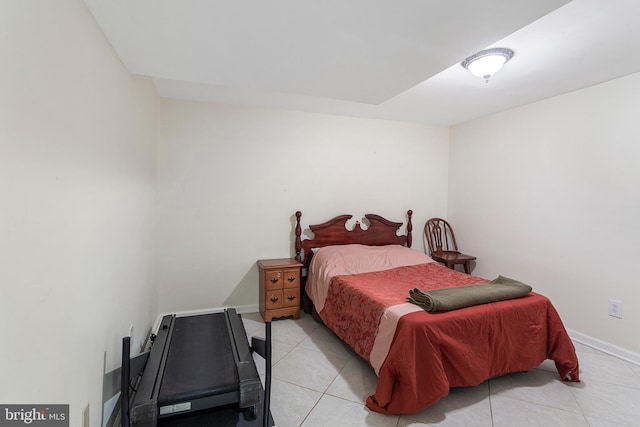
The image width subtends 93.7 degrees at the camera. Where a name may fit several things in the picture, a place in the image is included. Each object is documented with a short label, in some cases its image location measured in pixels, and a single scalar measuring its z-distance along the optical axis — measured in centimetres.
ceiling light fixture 211
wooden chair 428
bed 185
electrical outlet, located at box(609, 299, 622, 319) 261
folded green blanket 204
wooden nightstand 319
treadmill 147
